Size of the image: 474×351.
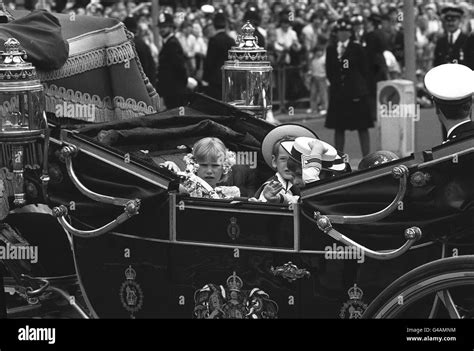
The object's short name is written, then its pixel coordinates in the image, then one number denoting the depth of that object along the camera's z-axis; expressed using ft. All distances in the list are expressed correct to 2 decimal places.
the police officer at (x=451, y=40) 43.32
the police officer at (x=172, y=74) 42.19
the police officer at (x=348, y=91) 41.65
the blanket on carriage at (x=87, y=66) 20.72
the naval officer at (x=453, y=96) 16.89
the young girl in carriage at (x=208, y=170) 19.35
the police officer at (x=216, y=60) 41.24
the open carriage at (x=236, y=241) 15.81
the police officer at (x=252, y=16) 46.94
